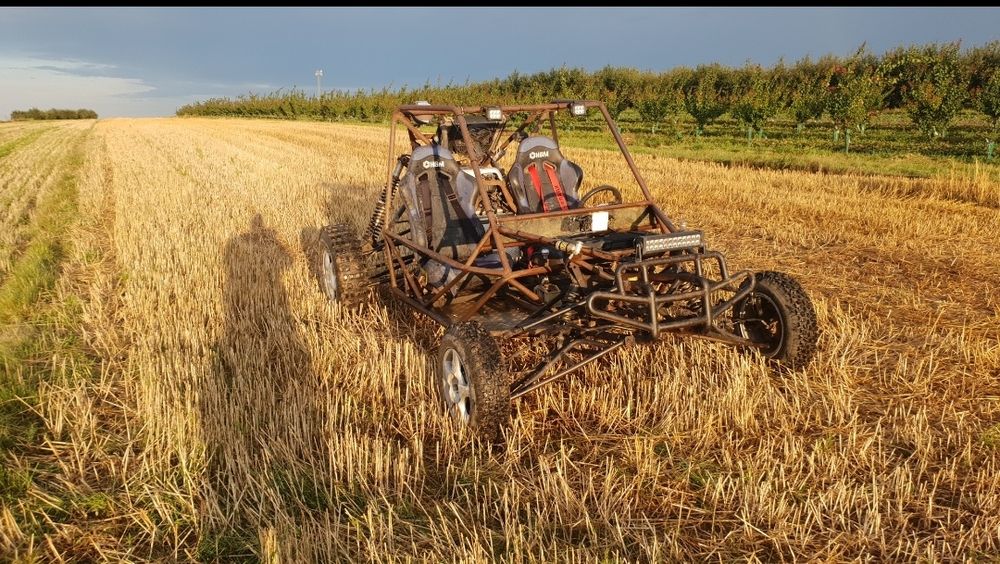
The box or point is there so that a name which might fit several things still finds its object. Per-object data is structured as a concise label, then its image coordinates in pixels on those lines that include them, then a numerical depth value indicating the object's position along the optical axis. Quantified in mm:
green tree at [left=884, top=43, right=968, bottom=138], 21219
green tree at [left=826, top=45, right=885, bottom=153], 22328
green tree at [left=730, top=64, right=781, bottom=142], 25719
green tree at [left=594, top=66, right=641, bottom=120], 35250
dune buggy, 3561
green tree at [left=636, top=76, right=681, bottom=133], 30562
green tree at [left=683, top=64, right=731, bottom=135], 28562
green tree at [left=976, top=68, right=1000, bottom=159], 20484
